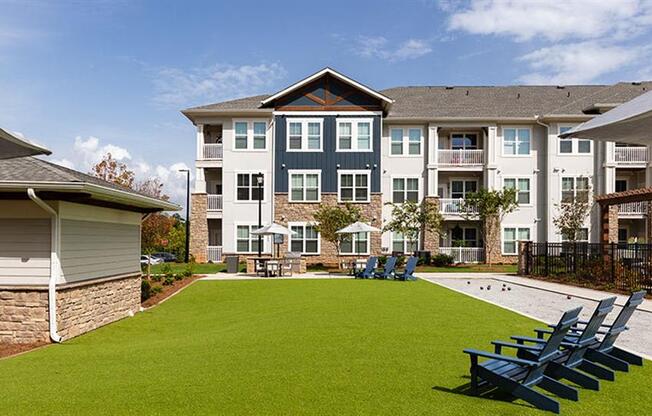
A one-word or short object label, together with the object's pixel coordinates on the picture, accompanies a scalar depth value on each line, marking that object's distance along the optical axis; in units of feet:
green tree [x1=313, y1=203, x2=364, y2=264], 101.35
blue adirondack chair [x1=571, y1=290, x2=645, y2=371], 24.23
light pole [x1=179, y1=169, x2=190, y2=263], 120.78
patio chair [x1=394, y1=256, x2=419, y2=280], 78.28
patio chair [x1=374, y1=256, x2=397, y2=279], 80.43
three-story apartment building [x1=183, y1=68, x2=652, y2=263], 114.52
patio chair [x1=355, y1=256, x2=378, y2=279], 82.78
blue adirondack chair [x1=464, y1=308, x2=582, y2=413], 19.67
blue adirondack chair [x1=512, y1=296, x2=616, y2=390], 22.27
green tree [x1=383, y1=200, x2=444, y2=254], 106.32
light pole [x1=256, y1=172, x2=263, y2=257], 94.68
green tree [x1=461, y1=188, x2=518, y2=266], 108.17
